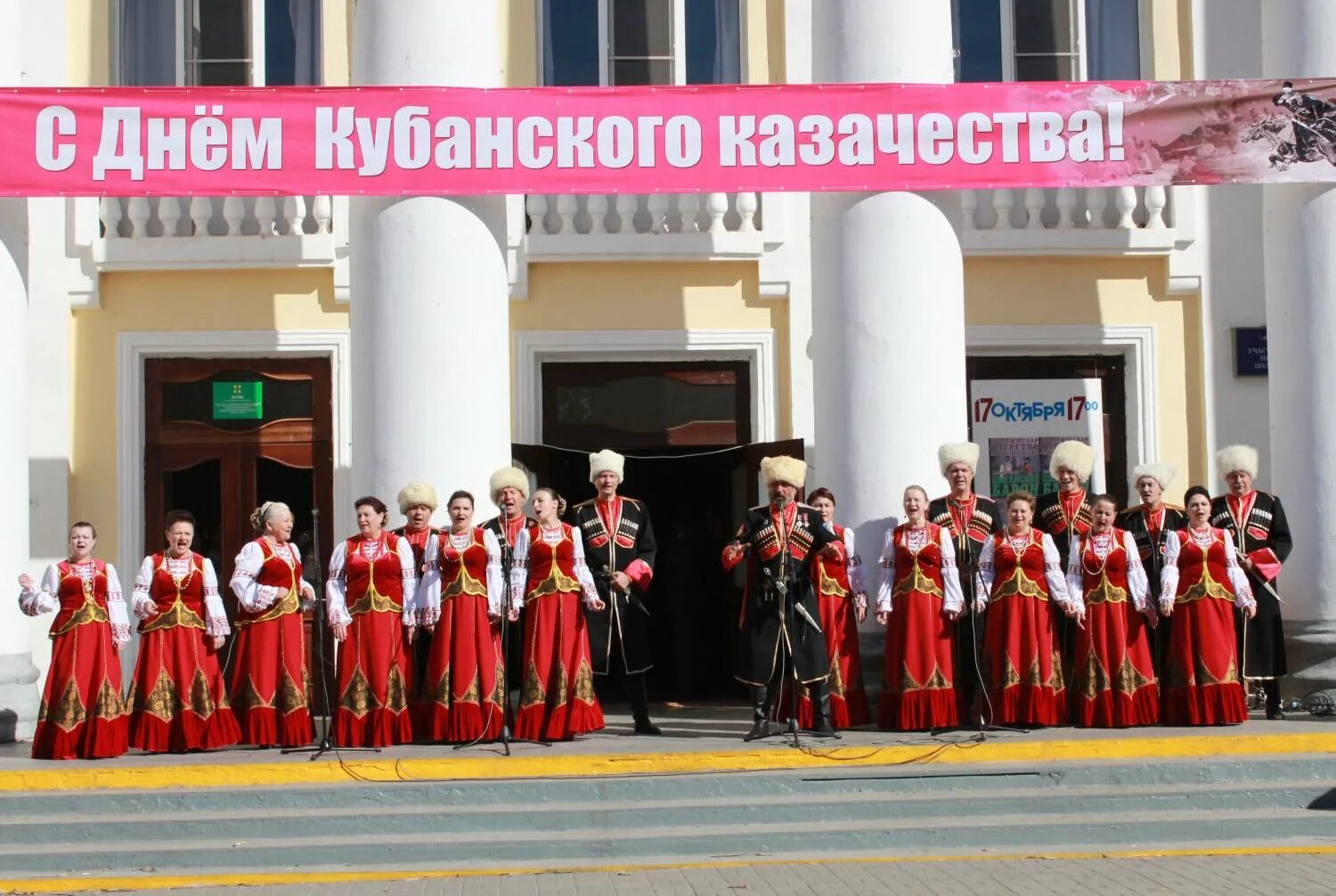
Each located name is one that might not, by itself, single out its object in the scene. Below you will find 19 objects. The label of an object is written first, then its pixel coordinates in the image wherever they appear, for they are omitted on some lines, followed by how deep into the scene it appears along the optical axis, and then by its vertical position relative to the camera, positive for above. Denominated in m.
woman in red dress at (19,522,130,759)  10.85 -0.83
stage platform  10.05 -1.42
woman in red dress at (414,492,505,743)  11.11 -0.76
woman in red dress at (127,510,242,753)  11.05 -0.88
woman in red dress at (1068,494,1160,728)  11.37 -0.84
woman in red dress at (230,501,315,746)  11.05 -0.83
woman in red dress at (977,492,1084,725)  11.29 -0.75
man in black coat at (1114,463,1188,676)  11.66 -0.19
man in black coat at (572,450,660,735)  11.26 -0.32
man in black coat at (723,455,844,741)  11.02 -0.58
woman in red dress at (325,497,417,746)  11.07 -0.78
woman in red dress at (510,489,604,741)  11.08 -0.80
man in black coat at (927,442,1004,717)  11.45 -0.14
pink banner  11.66 +2.40
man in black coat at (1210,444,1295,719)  11.80 -0.35
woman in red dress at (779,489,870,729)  11.44 -0.68
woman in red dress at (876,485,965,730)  11.26 -0.72
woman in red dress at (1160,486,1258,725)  11.30 -0.76
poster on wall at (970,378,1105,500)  14.84 +0.62
